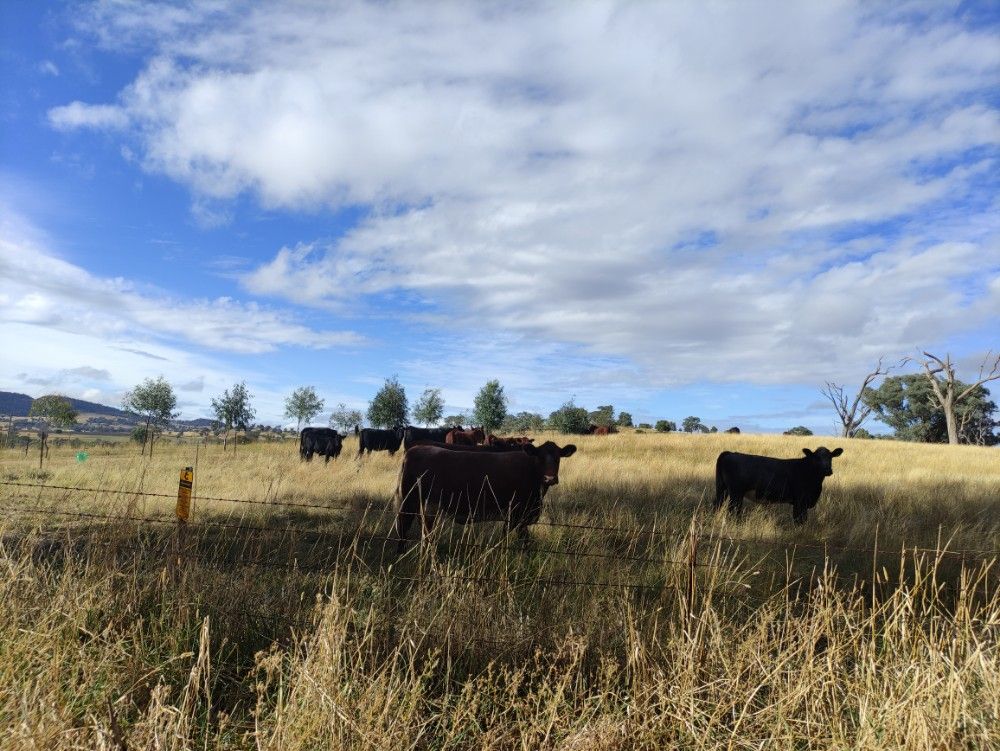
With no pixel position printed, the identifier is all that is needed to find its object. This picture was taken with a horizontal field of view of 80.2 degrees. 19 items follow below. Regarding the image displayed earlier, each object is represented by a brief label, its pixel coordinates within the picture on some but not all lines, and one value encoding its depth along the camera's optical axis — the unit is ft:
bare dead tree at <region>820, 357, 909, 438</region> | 192.75
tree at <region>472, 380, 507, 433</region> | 198.08
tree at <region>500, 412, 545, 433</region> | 215.92
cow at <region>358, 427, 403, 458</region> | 97.96
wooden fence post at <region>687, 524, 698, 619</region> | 13.97
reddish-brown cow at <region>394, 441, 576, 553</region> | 27.50
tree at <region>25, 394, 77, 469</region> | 150.99
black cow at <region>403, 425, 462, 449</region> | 87.20
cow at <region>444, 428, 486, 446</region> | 75.66
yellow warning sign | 17.71
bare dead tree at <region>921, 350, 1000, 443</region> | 154.81
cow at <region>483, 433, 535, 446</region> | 57.21
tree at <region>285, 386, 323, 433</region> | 217.77
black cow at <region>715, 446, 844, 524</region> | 37.22
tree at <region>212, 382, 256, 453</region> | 180.04
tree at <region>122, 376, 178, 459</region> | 170.40
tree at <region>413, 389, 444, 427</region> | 222.69
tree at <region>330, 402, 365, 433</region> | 255.50
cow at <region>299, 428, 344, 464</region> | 86.53
